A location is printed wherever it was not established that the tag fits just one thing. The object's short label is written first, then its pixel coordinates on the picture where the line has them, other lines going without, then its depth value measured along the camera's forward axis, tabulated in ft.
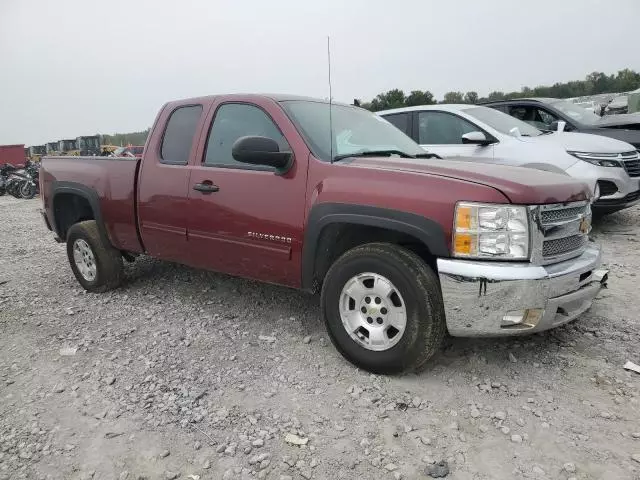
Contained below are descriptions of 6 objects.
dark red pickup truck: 8.79
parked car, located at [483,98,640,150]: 23.91
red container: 89.92
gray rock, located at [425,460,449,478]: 7.27
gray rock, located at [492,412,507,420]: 8.49
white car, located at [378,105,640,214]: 19.21
